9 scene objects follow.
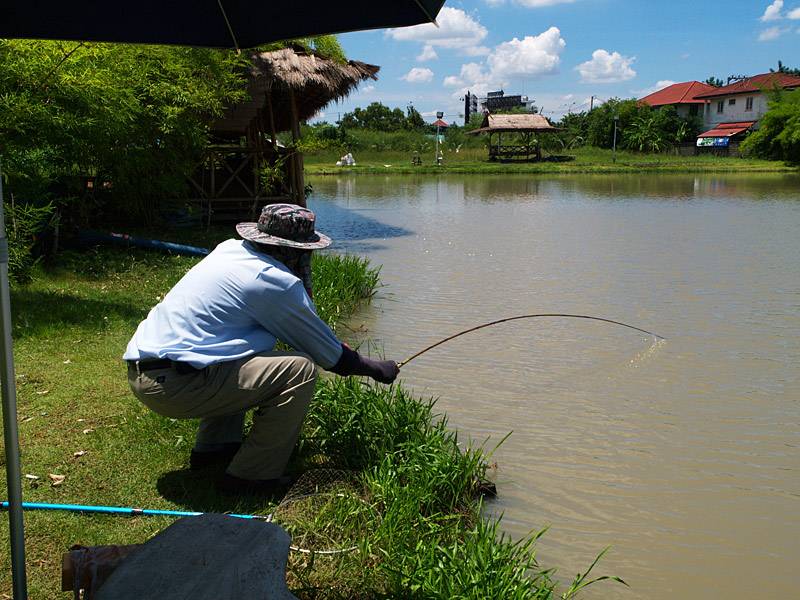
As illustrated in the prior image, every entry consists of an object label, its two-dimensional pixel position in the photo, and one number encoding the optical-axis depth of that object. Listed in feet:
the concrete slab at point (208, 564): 5.49
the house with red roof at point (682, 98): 177.17
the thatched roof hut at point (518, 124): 129.18
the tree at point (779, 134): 123.85
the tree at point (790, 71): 216.21
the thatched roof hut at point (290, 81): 35.83
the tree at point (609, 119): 156.25
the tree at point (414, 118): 187.42
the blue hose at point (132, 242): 27.12
